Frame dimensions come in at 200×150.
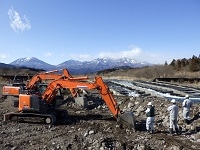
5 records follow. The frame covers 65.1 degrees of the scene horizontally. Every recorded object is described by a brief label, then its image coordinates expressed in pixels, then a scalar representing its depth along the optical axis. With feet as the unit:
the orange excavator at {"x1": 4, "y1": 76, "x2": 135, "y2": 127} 22.14
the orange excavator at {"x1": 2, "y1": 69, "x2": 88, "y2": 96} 26.55
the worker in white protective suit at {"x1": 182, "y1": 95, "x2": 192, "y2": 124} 22.26
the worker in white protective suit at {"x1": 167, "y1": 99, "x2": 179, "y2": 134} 20.56
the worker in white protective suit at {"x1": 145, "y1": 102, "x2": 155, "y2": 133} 20.48
